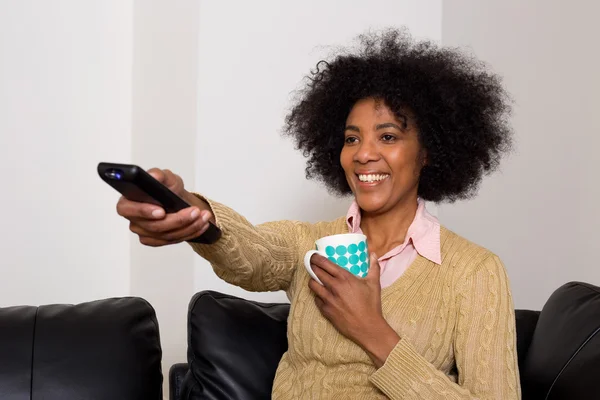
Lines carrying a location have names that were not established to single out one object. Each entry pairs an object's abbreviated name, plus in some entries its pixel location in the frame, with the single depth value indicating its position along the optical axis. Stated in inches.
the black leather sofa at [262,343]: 67.7
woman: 63.9
